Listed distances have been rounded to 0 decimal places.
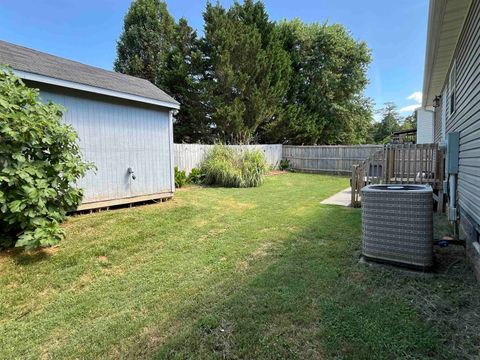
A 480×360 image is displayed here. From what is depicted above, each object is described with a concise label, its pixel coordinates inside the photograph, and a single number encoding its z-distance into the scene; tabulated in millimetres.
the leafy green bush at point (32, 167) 3184
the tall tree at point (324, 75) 18531
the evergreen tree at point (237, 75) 14055
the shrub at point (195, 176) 9672
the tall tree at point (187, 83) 14609
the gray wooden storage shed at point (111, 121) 4688
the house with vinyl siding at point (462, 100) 2812
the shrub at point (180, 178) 8828
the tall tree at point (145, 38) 18875
